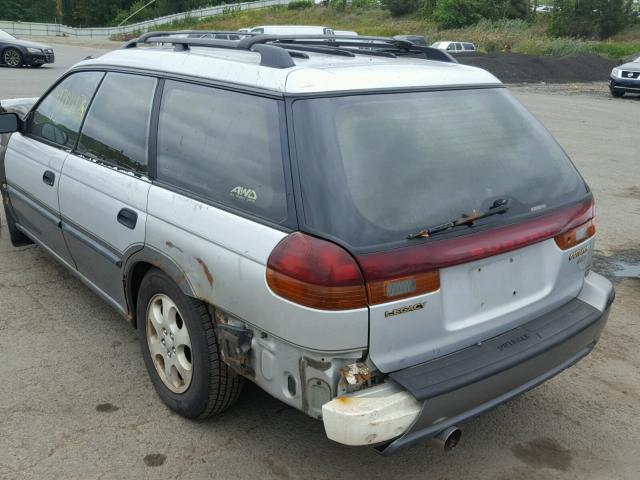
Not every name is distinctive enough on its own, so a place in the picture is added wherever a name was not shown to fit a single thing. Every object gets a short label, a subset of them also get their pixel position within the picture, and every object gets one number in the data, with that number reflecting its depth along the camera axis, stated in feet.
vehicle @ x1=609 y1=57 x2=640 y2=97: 74.65
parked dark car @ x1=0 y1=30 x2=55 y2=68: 71.10
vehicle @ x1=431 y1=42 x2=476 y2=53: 115.16
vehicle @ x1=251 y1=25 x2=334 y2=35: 68.59
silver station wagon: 8.38
